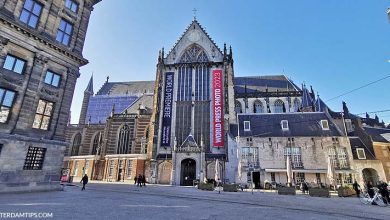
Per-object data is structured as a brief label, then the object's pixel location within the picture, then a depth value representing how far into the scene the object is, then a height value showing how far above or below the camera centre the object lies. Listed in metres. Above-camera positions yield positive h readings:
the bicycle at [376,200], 12.78 -1.41
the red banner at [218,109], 30.30 +9.30
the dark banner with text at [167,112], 31.68 +8.97
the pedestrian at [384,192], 13.02 -0.89
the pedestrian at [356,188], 18.11 -1.04
